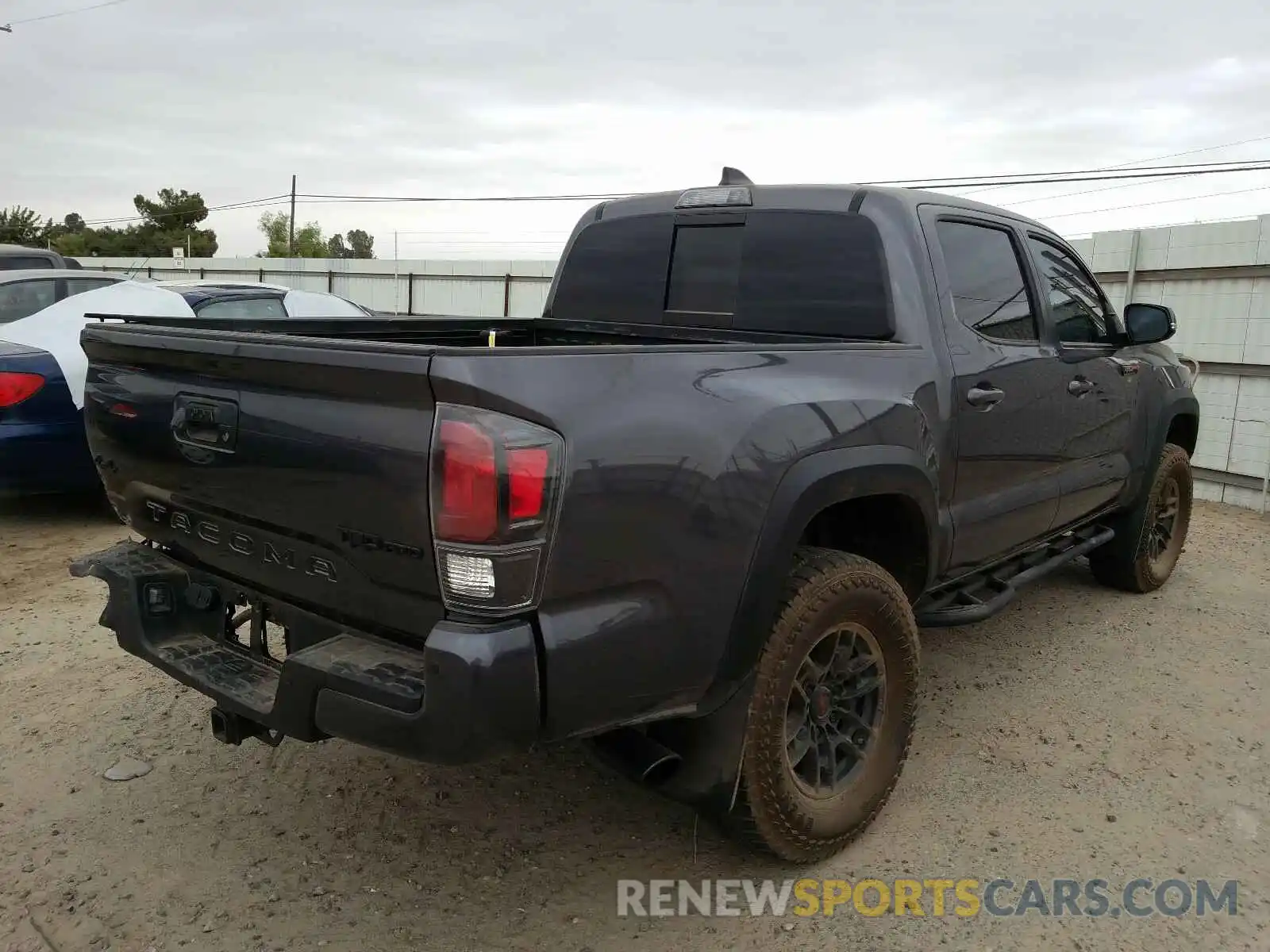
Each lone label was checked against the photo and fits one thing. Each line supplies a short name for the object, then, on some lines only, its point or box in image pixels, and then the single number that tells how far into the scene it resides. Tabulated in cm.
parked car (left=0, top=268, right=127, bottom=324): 739
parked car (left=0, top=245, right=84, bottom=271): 1052
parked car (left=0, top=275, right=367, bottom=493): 561
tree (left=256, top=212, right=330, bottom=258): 7585
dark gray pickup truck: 204
